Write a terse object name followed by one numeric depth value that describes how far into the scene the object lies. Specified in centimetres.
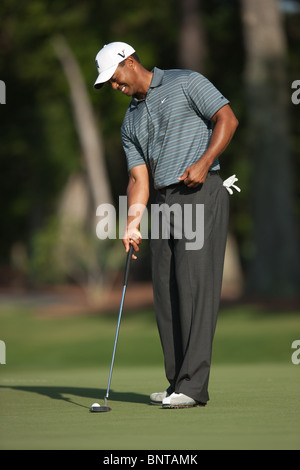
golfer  615
